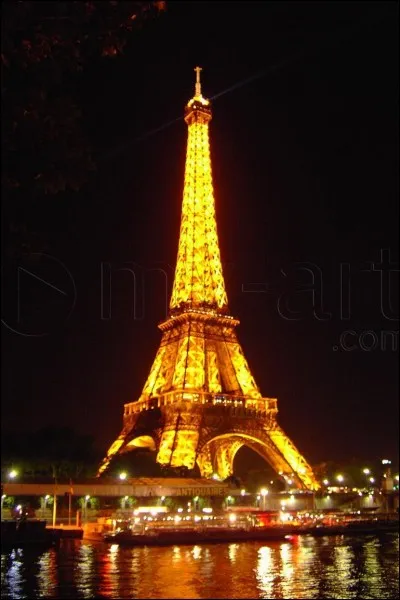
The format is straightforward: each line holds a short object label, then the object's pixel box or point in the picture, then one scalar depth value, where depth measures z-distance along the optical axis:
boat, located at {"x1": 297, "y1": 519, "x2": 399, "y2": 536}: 45.78
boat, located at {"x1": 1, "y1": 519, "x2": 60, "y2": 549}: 34.59
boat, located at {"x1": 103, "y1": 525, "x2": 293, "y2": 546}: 37.41
